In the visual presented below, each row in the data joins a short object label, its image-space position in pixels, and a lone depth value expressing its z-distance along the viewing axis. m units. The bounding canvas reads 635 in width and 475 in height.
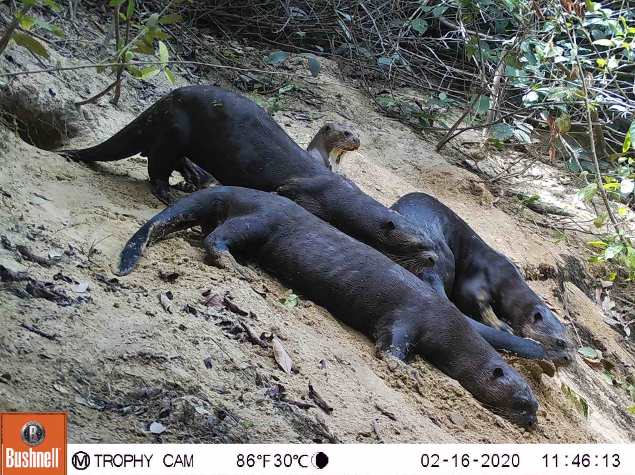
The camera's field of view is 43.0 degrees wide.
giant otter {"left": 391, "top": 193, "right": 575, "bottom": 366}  4.51
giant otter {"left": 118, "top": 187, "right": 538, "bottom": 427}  3.35
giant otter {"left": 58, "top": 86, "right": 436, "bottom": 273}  4.04
